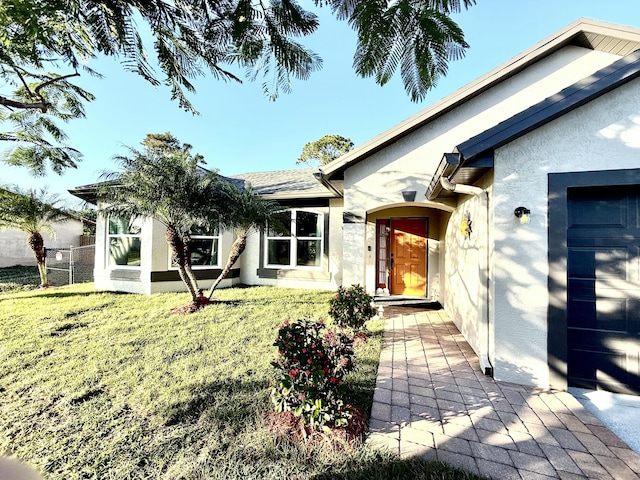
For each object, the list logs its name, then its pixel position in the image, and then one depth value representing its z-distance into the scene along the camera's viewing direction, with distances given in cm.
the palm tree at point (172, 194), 706
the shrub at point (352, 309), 561
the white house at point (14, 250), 1822
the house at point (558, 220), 362
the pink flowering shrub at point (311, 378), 265
